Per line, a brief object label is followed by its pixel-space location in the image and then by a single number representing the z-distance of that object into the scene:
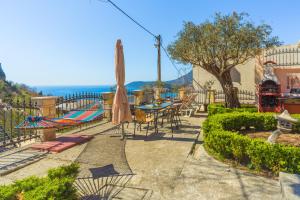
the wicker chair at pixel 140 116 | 7.00
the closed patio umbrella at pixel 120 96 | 6.47
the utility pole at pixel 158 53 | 14.17
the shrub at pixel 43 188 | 2.51
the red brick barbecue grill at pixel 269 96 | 10.59
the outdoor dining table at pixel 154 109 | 7.42
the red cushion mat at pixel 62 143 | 5.85
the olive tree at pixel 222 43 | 9.38
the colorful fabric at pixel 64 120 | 6.09
